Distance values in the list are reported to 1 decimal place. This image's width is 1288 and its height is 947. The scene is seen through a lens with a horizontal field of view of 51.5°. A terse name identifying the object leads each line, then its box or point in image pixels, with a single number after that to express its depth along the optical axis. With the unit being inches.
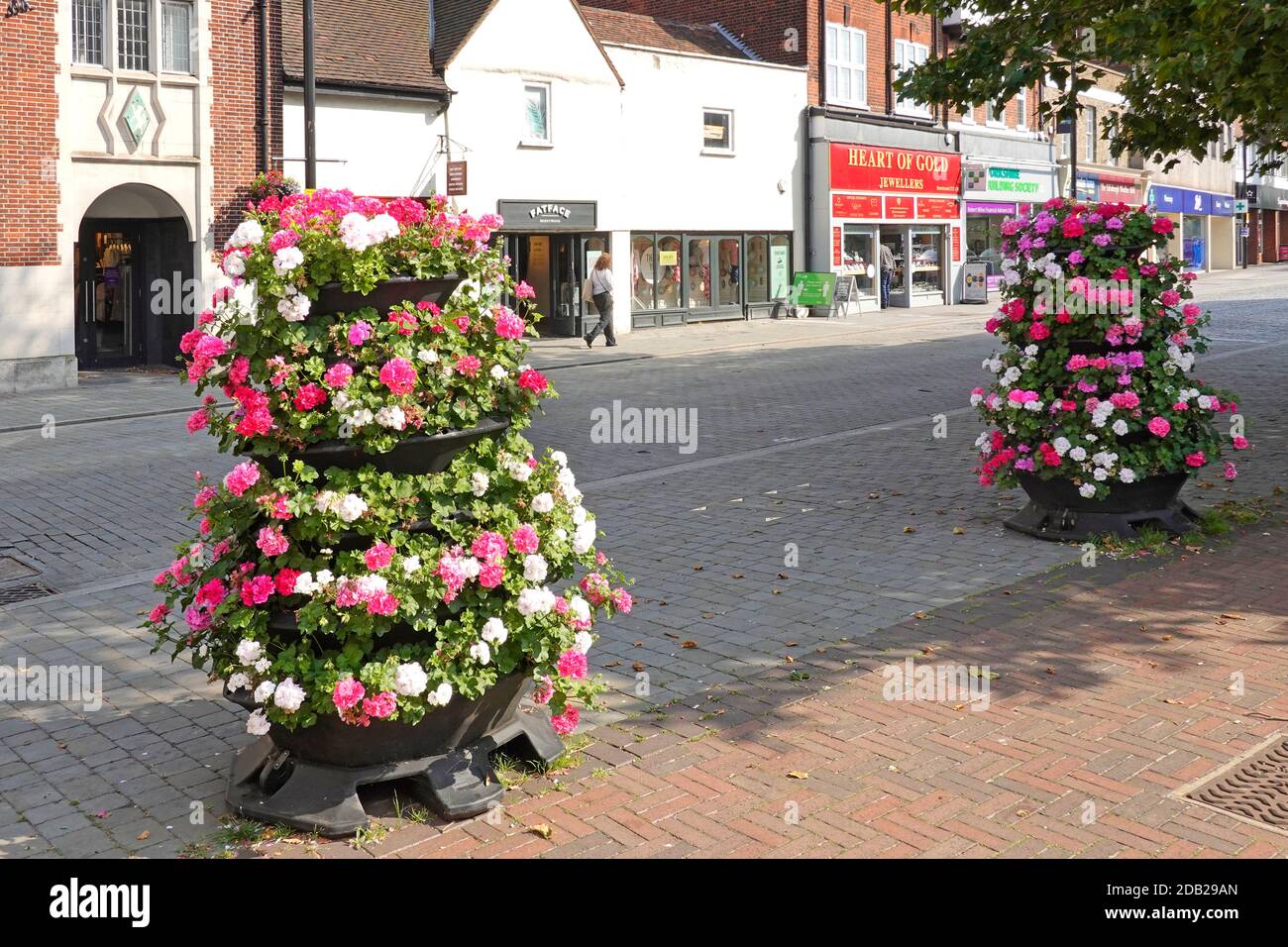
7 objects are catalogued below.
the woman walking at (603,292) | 1010.7
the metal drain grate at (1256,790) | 186.2
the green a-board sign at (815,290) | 1316.4
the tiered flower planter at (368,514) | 177.0
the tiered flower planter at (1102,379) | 345.1
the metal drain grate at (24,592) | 318.0
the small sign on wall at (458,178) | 973.2
